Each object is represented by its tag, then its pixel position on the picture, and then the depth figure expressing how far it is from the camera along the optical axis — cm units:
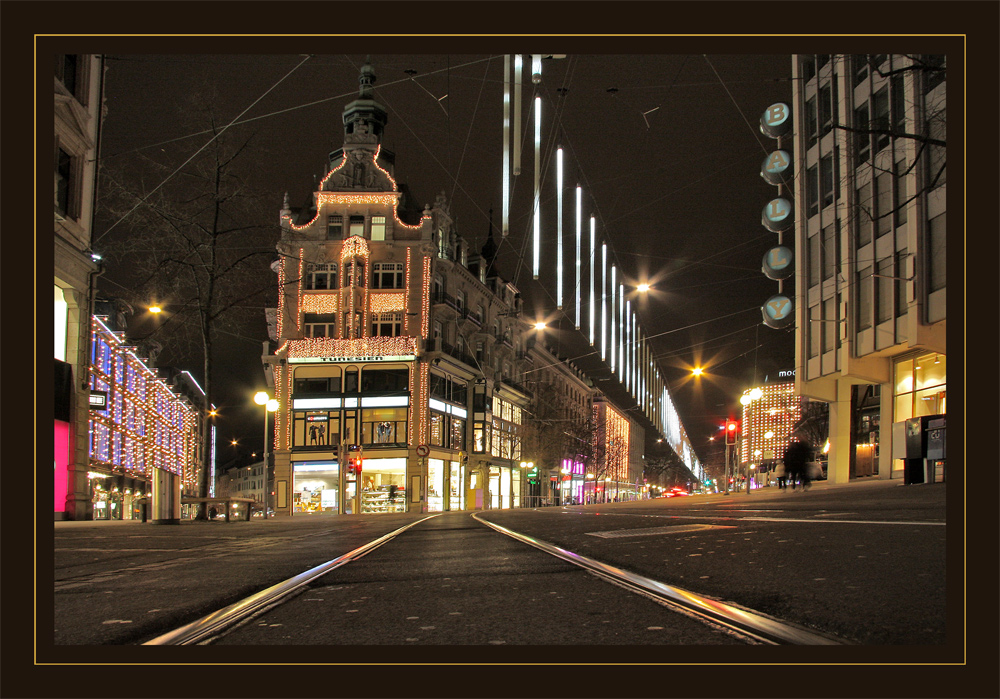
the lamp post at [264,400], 2777
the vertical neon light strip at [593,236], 3553
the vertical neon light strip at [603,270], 4222
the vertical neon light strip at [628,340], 7181
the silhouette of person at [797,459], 2606
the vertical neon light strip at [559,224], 2564
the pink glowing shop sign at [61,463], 2353
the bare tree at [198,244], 1938
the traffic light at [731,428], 3666
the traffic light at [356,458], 3675
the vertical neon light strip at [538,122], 1853
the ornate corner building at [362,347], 4812
